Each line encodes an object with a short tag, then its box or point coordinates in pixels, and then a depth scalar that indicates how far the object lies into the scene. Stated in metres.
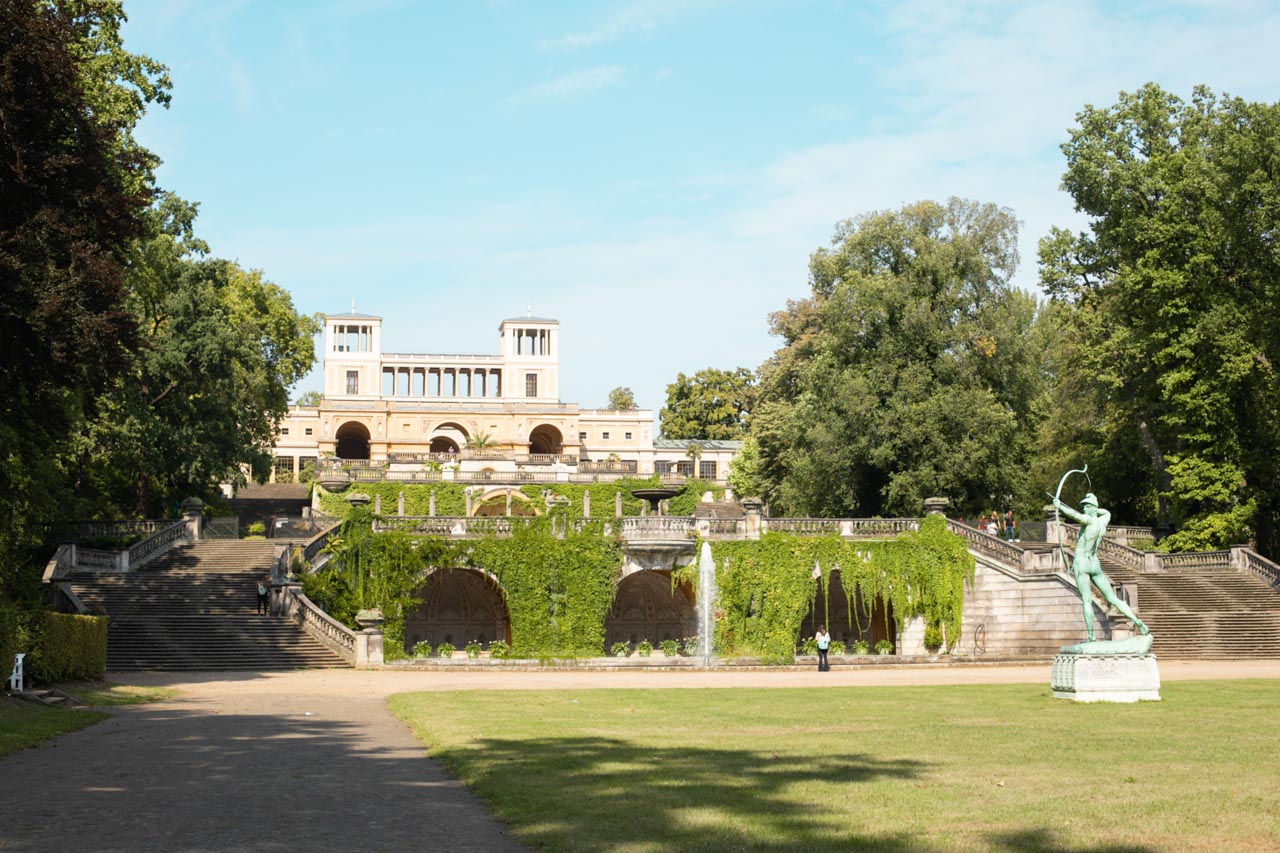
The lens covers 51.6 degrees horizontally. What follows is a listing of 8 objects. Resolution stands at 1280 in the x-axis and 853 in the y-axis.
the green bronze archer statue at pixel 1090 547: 22.74
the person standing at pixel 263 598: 37.56
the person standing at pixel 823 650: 34.91
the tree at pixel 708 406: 106.31
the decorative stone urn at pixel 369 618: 37.03
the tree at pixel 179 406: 47.91
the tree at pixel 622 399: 118.44
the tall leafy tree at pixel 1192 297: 42.66
